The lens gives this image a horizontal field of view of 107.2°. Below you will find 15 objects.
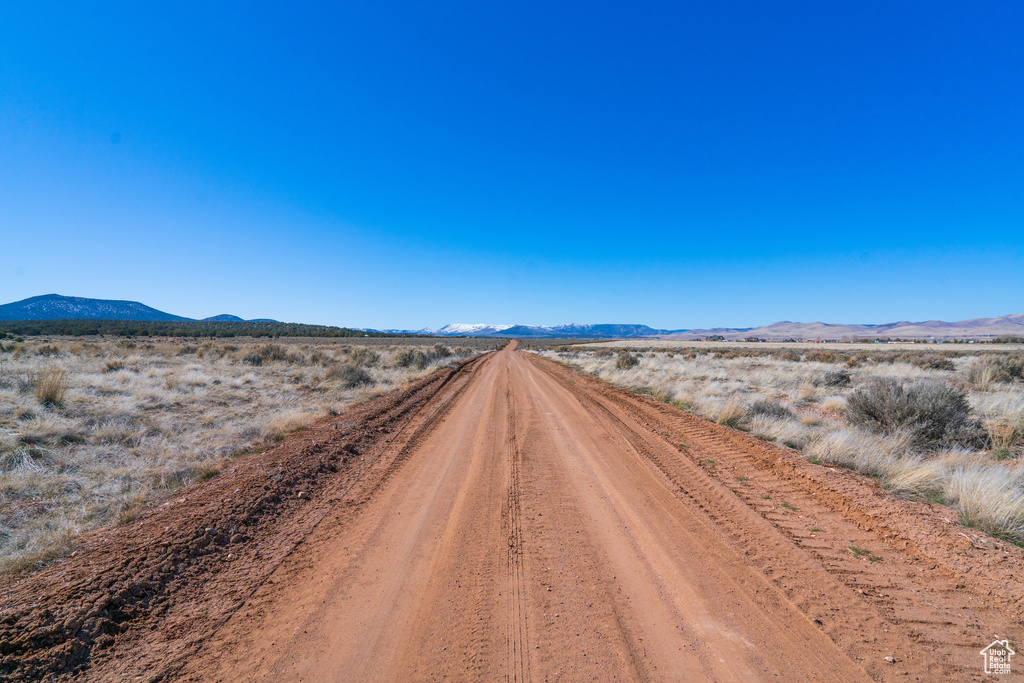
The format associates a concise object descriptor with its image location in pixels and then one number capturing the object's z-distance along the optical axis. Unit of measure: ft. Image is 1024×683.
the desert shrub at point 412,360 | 81.21
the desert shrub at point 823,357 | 93.57
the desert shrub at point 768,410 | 34.91
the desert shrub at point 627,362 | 81.20
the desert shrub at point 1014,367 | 50.78
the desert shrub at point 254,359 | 71.31
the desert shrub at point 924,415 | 25.81
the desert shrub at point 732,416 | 32.24
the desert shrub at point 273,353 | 77.53
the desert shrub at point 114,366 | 50.11
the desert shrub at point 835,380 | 52.38
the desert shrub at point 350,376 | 52.42
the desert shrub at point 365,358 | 77.37
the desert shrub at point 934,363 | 66.54
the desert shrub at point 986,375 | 43.93
